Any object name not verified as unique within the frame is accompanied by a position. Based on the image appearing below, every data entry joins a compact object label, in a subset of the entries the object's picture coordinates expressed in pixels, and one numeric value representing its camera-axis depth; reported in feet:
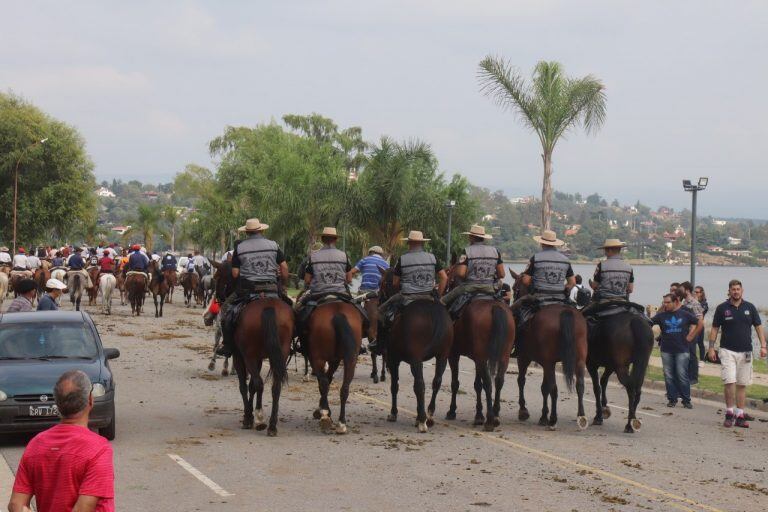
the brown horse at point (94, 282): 138.10
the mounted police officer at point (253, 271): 47.26
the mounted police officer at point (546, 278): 50.24
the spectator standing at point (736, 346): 52.80
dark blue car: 40.98
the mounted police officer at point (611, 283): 50.70
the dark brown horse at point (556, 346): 48.11
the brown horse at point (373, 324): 59.65
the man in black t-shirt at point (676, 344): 60.49
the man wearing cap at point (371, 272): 63.46
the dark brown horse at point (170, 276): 125.95
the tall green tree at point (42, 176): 250.57
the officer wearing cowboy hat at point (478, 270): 50.06
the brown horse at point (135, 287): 118.93
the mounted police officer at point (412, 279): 48.60
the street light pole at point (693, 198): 92.43
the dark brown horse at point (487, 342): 48.26
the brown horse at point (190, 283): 142.51
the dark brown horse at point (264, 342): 45.32
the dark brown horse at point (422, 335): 47.65
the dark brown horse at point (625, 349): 48.98
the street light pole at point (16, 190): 230.89
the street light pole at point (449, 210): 156.15
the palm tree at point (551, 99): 125.29
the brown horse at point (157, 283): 122.52
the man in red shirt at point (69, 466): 17.54
